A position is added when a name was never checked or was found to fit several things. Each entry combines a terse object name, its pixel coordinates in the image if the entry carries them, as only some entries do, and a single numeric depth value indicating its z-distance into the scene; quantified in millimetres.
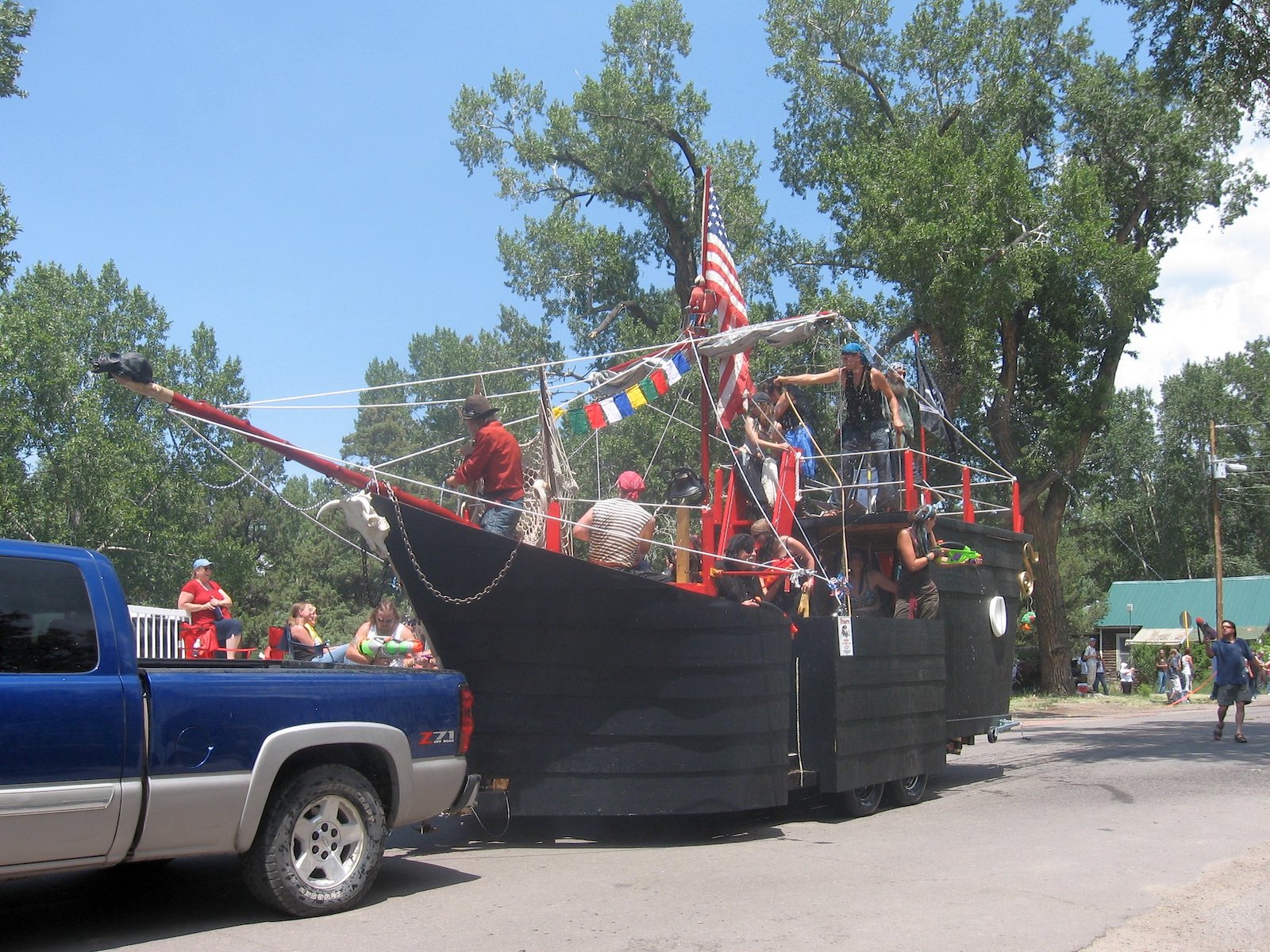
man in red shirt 8125
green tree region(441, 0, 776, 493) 27547
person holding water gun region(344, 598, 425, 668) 10367
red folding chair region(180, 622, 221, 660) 10797
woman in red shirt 10656
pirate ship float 7422
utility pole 33562
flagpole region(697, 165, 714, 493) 8633
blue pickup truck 5004
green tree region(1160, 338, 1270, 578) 58438
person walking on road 14883
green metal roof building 47719
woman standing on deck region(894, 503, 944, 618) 9797
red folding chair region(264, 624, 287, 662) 10180
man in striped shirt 8250
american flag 9117
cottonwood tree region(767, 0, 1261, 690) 22797
